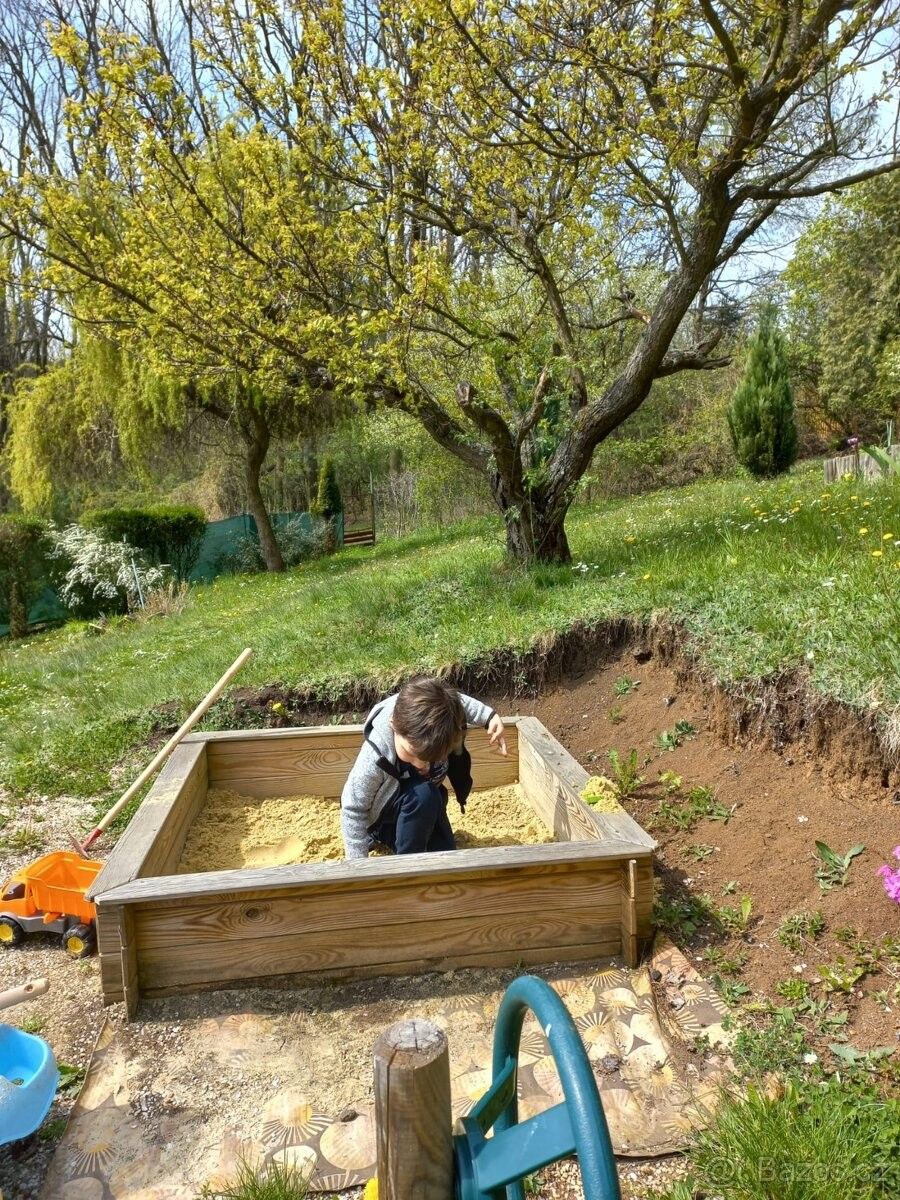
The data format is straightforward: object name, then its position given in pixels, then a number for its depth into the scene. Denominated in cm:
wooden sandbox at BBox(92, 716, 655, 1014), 234
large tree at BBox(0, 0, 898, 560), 490
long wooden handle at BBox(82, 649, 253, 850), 323
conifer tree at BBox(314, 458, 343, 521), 1922
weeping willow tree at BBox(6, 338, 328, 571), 1367
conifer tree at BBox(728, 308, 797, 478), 1280
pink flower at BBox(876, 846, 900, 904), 209
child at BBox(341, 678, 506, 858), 266
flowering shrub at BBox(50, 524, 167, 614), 1320
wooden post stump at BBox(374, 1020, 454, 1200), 100
